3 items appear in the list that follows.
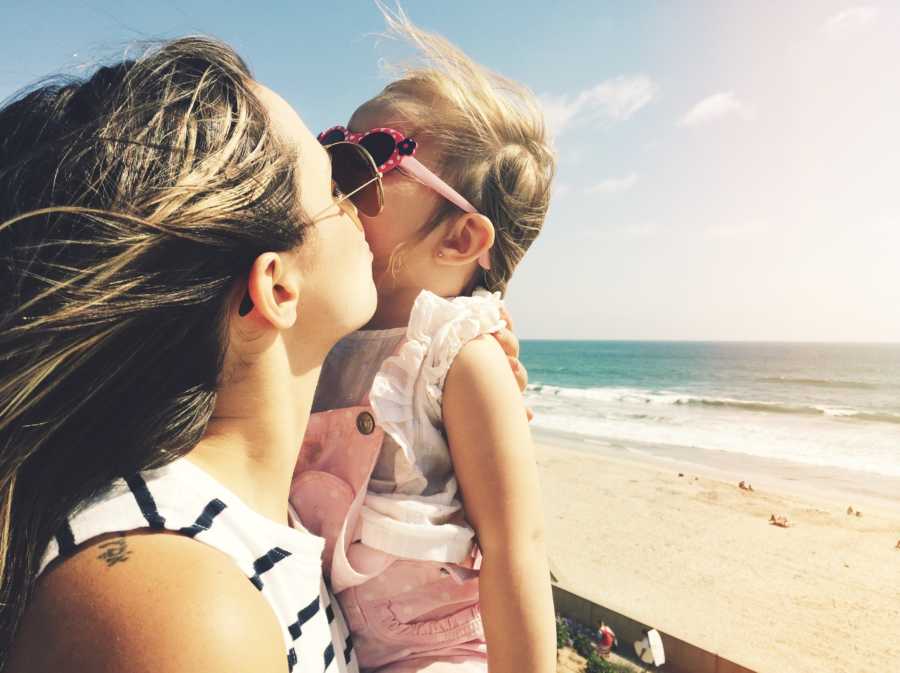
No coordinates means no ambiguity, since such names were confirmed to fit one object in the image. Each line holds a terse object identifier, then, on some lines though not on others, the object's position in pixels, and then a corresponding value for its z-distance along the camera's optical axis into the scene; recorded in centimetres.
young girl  44
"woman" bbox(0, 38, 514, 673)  26
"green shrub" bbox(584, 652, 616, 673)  126
